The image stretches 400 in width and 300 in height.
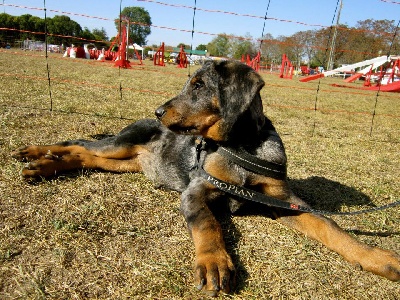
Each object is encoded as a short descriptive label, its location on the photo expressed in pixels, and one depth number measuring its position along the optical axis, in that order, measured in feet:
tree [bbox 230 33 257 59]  176.73
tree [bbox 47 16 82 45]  183.60
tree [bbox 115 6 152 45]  278.22
